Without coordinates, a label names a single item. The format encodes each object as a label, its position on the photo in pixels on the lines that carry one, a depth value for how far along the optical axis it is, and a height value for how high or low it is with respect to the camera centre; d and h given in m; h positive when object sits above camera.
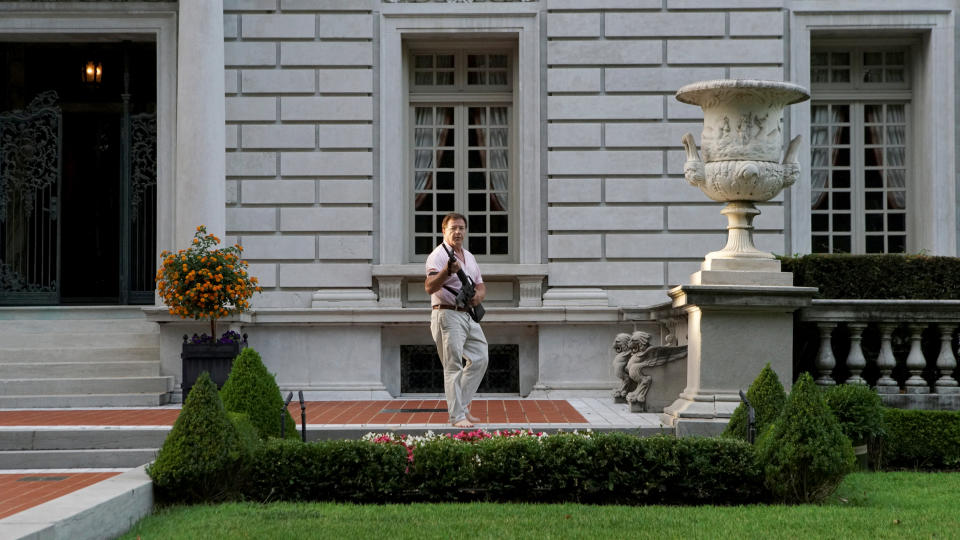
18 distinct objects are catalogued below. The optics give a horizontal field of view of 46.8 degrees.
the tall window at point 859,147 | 16.77 +1.97
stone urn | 10.90 +1.21
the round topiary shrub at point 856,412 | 9.72 -1.19
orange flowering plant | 13.66 -0.07
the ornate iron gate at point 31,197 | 16.72 +1.23
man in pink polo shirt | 11.07 -0.54
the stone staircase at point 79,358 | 13.89 -1.09
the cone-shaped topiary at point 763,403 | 8.94 -1.02
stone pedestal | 10.63 -0.64
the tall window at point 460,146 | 16.73 +1.98
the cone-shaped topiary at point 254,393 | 9.04 -0.95
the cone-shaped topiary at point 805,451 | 7.96 -1.26
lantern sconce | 17.97 +3.32
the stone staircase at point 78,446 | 10.43 -1.63
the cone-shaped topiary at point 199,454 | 7.88 -1.26
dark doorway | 16.78 +1.63
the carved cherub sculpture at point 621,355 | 12.98 -0.92
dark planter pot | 13.81 -1.03
